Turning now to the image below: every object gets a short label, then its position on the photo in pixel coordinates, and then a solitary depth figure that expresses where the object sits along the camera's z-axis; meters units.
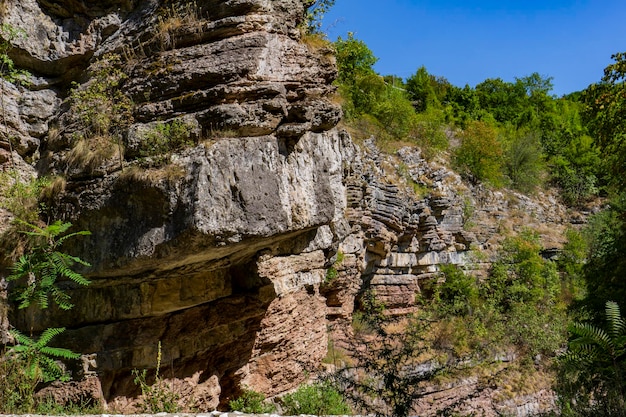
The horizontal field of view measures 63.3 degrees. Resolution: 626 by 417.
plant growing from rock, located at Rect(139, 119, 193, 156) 6.91
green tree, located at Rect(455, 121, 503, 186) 25.16
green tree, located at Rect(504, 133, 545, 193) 28.61
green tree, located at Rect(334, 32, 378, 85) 22.73
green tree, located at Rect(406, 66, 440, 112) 35.62
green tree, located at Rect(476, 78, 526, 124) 40.84
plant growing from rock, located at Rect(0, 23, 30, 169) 7.57
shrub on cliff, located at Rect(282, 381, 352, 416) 8.62
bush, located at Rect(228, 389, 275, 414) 8.45
